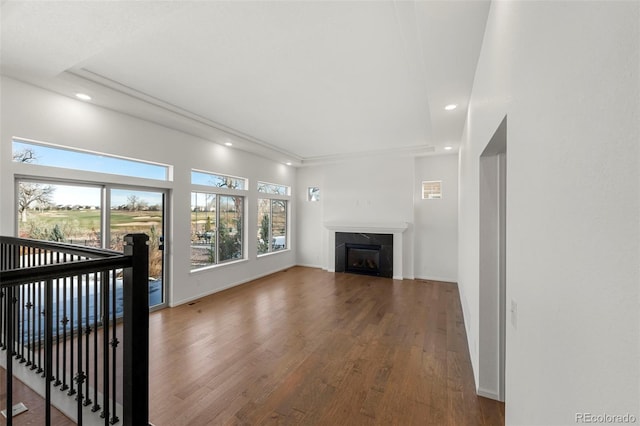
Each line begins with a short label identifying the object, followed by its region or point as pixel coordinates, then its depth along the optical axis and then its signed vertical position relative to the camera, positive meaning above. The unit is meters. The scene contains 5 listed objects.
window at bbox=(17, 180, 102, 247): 2.94 +0.03
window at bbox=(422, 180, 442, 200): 6.20 +0.57
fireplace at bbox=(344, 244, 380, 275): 6.60 -1.17
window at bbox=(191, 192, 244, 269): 4.90 -0.30
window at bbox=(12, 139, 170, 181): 2.89 +0.69
